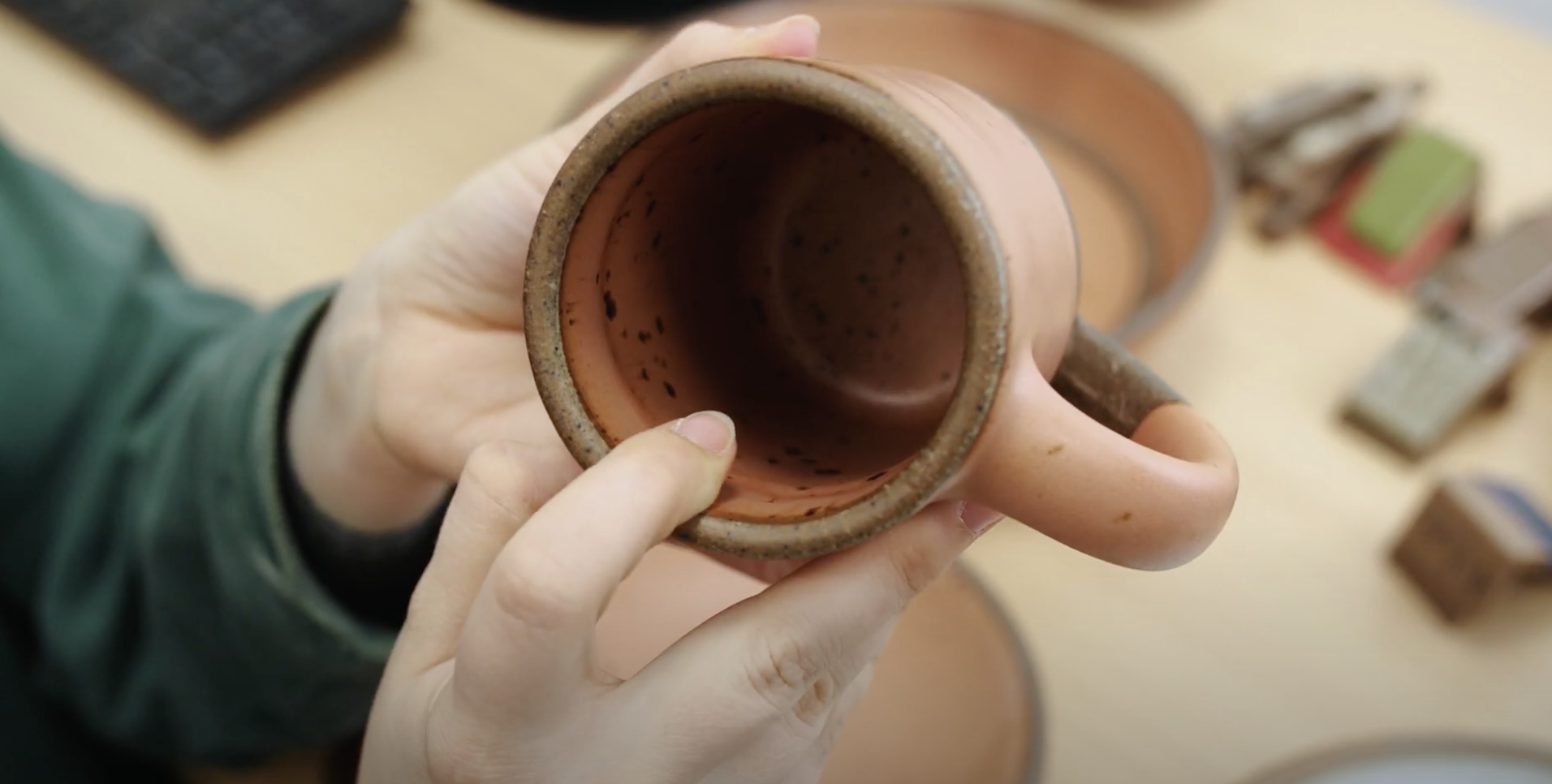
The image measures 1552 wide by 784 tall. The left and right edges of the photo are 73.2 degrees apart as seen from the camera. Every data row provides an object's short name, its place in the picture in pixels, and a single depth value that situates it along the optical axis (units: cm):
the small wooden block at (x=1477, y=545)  68
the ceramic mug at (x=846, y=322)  34
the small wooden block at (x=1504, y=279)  78
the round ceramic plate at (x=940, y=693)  56
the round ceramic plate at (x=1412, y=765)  61
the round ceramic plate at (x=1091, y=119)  83
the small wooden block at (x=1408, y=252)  87
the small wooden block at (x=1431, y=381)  76
